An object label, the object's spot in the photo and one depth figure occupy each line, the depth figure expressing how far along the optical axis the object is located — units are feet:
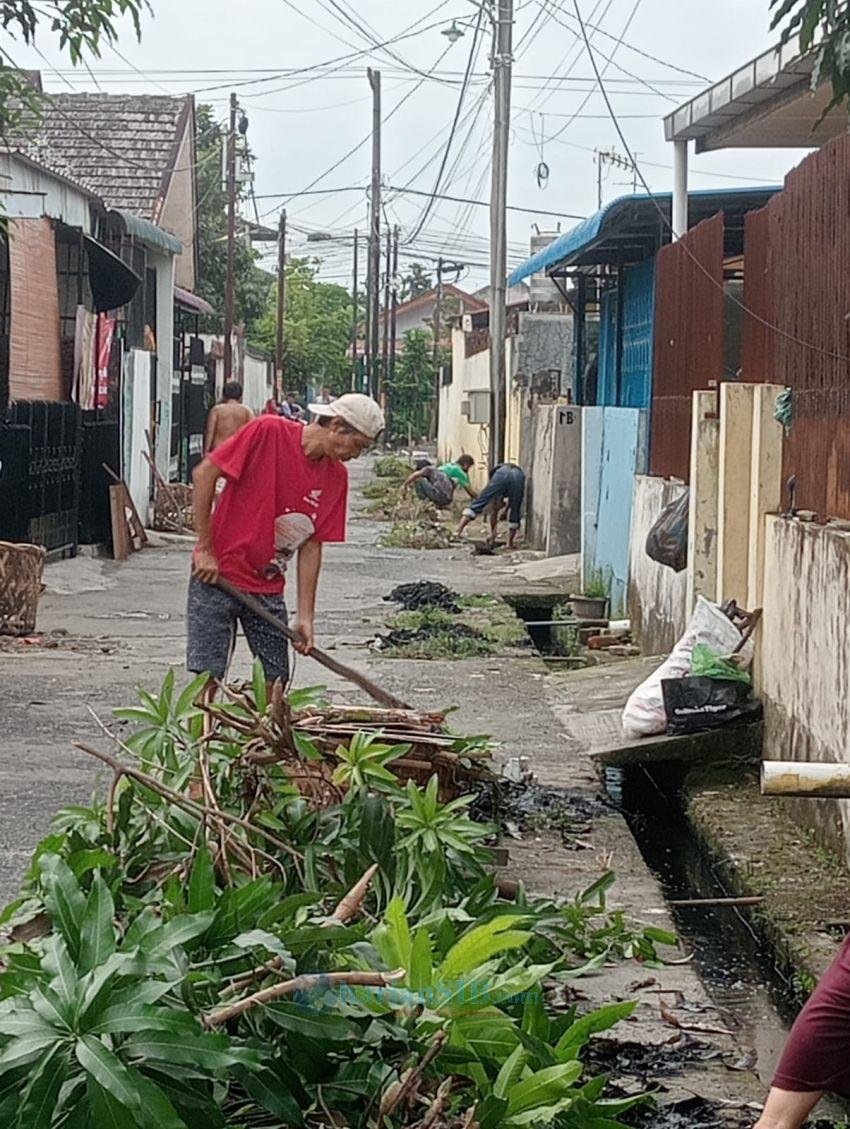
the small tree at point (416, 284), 338.75
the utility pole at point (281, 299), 148.25
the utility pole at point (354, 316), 240.63
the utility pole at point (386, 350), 197.98
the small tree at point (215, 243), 132.98
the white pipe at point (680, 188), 44.75
